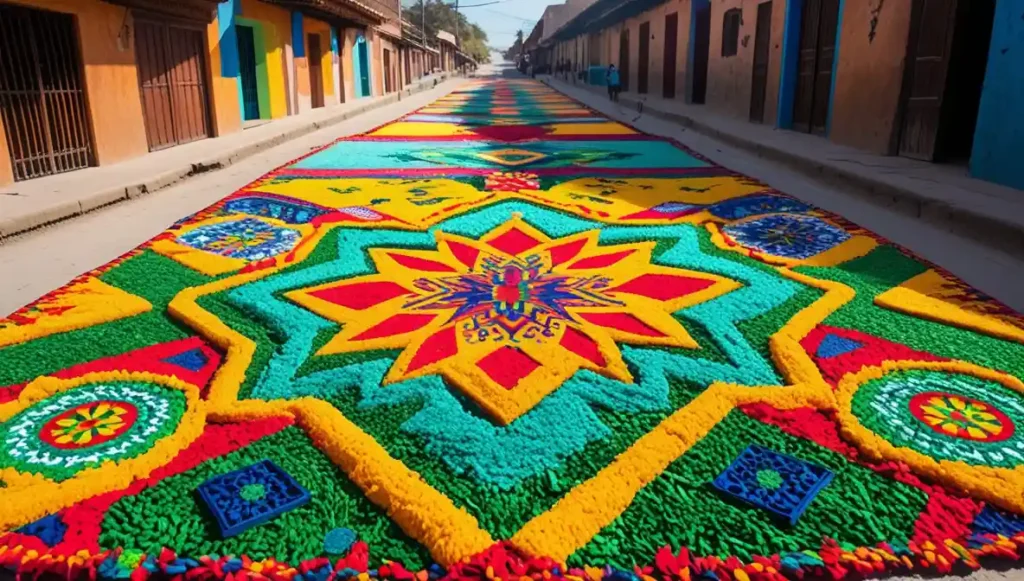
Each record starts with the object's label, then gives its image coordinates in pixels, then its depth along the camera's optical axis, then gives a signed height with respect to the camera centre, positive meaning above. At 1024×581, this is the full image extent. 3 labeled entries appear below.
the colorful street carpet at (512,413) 1.85 -1.10
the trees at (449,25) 80.75 +7.82
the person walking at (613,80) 21.31 +0.09
